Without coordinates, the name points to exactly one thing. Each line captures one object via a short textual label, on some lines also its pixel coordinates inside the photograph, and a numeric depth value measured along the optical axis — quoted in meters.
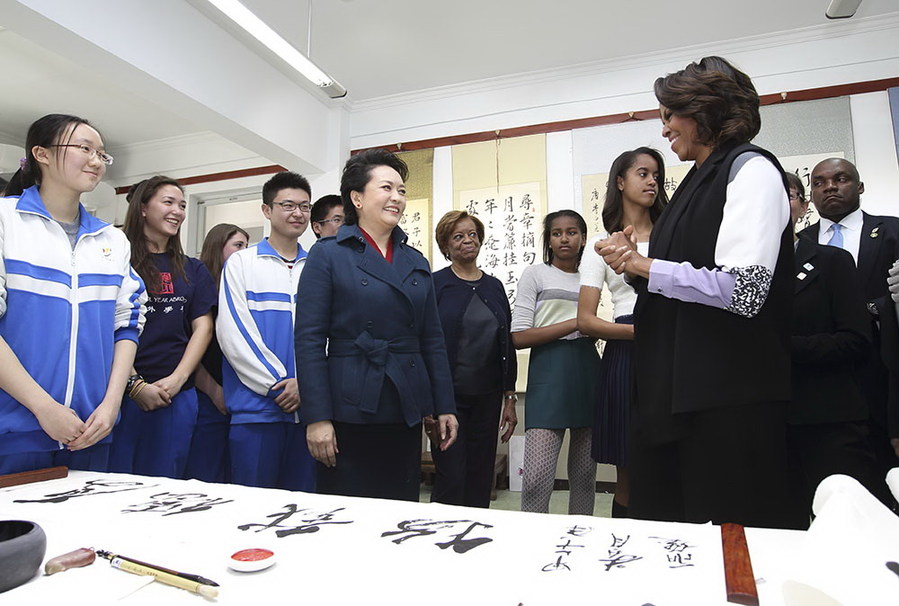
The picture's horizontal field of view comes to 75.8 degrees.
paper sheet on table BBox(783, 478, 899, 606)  0.40
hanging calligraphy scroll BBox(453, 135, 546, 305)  4.20
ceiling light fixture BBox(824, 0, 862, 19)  2.56
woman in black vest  1.05
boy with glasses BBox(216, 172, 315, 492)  1.91
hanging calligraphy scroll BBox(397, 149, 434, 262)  4.47
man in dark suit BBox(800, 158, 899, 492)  1.75
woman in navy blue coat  1.51
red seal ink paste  0.65
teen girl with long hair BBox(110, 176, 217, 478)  1.92
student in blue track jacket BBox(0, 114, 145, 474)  1.29
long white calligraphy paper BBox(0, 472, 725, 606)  0.59
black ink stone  0.60
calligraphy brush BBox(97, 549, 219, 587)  0.61
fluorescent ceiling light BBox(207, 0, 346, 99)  2.64
